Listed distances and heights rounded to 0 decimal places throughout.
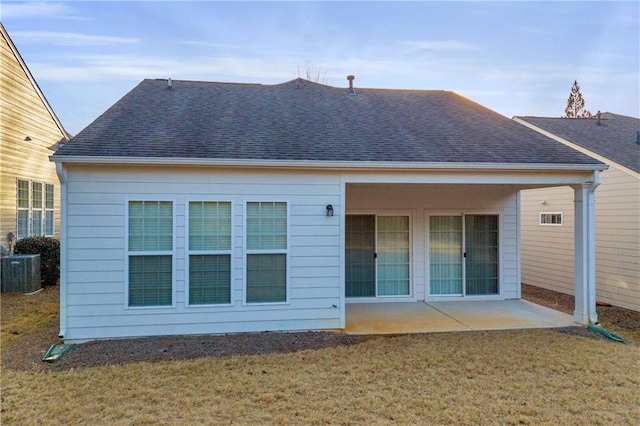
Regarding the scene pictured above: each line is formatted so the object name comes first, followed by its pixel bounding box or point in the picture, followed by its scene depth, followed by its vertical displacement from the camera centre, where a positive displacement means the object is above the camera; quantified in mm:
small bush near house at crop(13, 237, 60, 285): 9570 -778
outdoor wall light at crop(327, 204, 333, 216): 6039 +197
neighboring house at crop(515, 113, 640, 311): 7969 +129
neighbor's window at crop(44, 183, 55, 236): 12094 +387
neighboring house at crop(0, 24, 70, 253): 9860 +1917
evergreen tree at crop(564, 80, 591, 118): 29641 +9401
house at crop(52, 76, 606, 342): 5547 +299
